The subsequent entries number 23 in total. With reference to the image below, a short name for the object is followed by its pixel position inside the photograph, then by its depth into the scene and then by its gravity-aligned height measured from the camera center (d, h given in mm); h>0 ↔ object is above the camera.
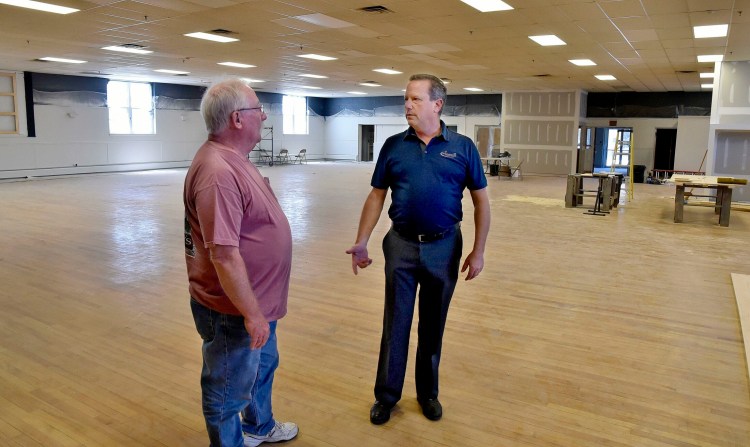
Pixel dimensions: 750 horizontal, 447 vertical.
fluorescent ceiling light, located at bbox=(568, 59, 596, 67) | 12453 +1922
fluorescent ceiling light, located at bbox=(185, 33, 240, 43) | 9930 +1897
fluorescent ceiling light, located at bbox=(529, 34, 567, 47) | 9725 +1885
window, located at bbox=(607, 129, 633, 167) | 20866 +151
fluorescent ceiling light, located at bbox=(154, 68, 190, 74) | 15914 +2031
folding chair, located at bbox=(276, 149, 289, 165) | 23769 -526
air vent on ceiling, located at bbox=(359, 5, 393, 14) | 7645 +1845
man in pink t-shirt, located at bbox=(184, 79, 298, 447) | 1760 -361
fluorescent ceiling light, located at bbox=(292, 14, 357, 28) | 8328 +1868
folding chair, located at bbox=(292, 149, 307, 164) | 24234 -536
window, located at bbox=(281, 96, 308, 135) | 25781 +1402
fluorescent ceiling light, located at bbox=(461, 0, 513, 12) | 7336 +1861
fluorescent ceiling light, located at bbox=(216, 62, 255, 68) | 14152 +2003
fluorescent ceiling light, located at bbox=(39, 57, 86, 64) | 13484 +1972
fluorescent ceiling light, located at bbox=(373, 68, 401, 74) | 14844 +1991
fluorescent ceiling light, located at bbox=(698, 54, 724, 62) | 11125 +1847
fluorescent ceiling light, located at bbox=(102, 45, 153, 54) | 11570 +1931
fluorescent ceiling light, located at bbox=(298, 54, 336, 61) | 12469 +1962
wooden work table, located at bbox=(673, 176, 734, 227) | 8914 -673
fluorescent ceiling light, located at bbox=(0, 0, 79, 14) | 7594 +1843
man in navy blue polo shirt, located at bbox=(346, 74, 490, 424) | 2424 -344
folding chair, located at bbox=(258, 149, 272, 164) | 23736 -493
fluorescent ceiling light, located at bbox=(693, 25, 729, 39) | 8467 +1820
